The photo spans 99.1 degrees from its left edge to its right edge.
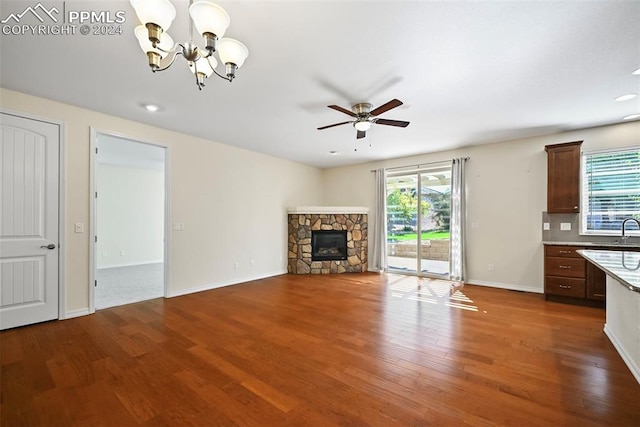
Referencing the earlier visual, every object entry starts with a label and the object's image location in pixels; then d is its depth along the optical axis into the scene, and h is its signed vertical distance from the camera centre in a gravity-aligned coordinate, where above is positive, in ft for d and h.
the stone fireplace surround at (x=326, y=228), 20.47 -1.62
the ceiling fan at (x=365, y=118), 10.41 +3.75
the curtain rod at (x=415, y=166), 17.45 +3.44
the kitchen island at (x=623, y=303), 6.54 -2.64
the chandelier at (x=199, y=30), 4.70 +3.47
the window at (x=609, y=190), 12.82 +1.20
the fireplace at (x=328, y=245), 20.95 -2.43
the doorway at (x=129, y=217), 17.47 -0.34
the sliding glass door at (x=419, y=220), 18.35 -0.43
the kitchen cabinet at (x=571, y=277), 12.30 -2.96
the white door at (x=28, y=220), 9.82 -0.28
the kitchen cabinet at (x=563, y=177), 13.34 +1.84
